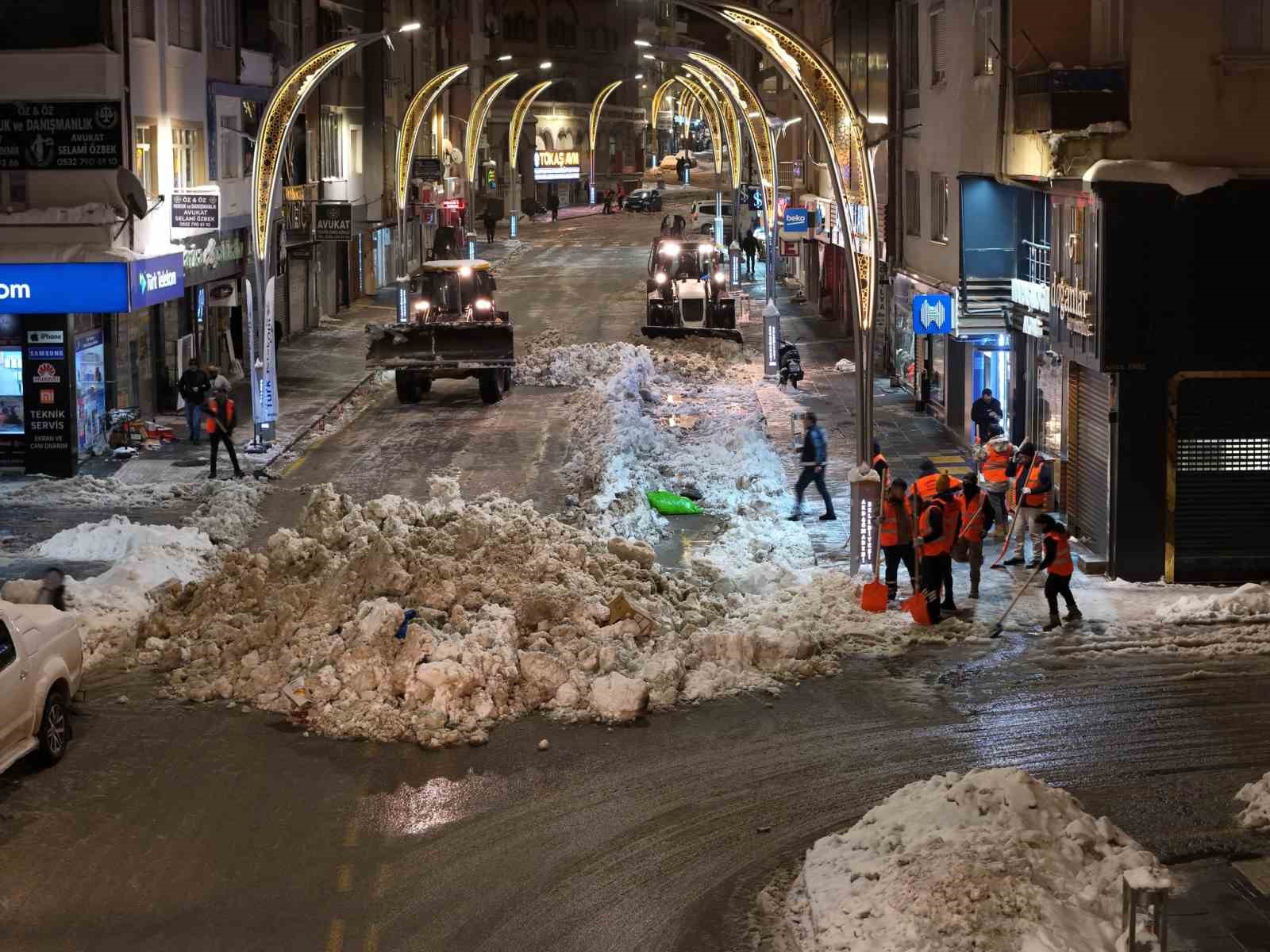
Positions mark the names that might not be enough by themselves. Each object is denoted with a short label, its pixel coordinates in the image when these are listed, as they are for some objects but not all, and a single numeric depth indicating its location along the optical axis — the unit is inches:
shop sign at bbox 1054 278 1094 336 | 833.5
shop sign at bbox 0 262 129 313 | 1074.1
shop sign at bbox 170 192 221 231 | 1261.1
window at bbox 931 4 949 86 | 1286.9
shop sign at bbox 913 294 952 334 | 1155.3
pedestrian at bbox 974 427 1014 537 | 893.8
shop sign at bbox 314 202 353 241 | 1706.4
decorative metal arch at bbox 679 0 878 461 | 827.4
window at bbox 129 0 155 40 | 1218.0
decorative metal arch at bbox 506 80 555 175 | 3681.1
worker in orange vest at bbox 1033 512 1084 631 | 723.4
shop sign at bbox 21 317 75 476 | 1104.8
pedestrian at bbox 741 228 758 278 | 2503.9
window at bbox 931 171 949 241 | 1293.1
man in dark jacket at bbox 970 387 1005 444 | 1058.1
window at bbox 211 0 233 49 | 1445.6
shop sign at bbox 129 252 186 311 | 1125.7
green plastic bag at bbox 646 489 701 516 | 976.3
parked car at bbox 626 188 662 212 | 4025.6
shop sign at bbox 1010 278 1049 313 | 962.1
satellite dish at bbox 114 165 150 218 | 1113.4
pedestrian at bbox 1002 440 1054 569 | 836.6
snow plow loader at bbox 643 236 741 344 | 1774.1
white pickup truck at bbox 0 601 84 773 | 540.1
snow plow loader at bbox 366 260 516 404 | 1389.0
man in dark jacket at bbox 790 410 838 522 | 949.2
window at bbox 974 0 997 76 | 1099.9
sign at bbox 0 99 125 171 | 1113.4
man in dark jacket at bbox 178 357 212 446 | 1205.7
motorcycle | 1466.5
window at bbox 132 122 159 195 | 1234.0
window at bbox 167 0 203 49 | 1327.5
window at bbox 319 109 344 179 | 2032.5
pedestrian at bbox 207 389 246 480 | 1085.8
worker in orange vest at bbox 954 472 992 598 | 789.2
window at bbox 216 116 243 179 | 1477.6
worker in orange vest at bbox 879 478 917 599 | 769.6
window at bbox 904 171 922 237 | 1398.9
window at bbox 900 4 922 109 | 1419.8
